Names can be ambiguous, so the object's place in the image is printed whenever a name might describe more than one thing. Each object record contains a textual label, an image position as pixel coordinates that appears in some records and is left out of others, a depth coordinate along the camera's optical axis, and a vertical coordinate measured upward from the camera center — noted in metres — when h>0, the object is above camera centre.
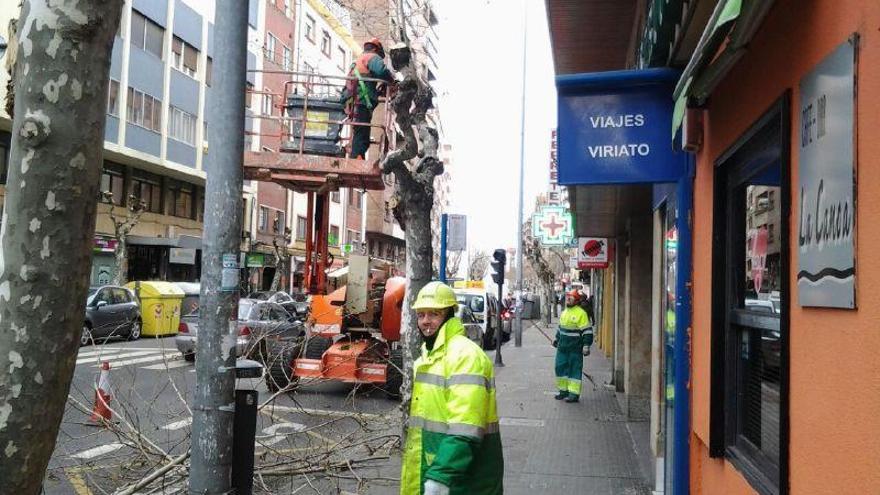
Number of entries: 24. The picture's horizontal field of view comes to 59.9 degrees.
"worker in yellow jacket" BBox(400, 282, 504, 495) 3.39 -0.62
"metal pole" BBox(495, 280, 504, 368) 17.88 -1.75
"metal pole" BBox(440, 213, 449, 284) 9.34 +0.45
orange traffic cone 6.39 -1.31
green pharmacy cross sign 23.72 +1.74
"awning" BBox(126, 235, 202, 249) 29.86 +1.15
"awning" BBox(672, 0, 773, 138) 2.76 +1.01
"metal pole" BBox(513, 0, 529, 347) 29.92 +2.96
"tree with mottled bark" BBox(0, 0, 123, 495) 2.44 +0.12
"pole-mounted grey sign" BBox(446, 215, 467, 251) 12.87 +0.79
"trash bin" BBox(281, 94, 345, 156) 9.90 +1.92
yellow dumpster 22.50 -1.09
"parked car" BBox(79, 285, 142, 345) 19.23 -1.11
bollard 5.18 -1.14
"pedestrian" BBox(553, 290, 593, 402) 11.84 -1.01
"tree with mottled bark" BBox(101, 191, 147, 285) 25.95 +1.54
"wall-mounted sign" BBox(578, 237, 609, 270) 16.83 +0.70
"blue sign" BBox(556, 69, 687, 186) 5.33 +1.07
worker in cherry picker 9.59 +2.40
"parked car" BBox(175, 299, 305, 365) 8.88 -0.90
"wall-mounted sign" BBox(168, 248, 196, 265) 30.92 +0.59
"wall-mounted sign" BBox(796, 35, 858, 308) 2.39 +0.37
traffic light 18.95 +0.44
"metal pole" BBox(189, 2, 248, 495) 5.08 +0.02
